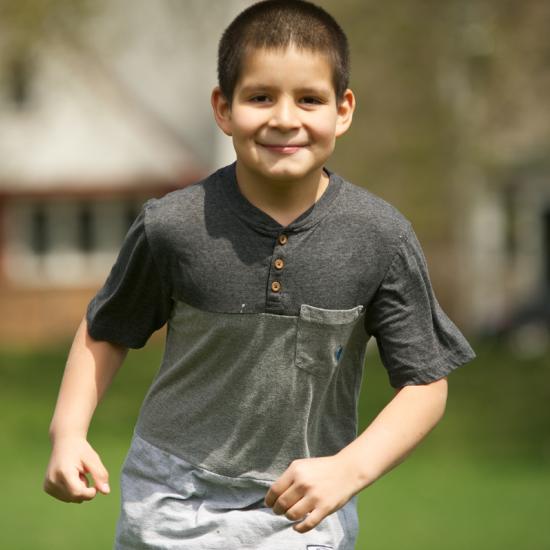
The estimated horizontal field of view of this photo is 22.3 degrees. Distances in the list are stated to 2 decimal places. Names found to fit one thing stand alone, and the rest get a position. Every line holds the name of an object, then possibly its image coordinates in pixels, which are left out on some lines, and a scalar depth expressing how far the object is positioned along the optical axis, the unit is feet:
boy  10.96
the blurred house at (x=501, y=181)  74.54
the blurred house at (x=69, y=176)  90.58
